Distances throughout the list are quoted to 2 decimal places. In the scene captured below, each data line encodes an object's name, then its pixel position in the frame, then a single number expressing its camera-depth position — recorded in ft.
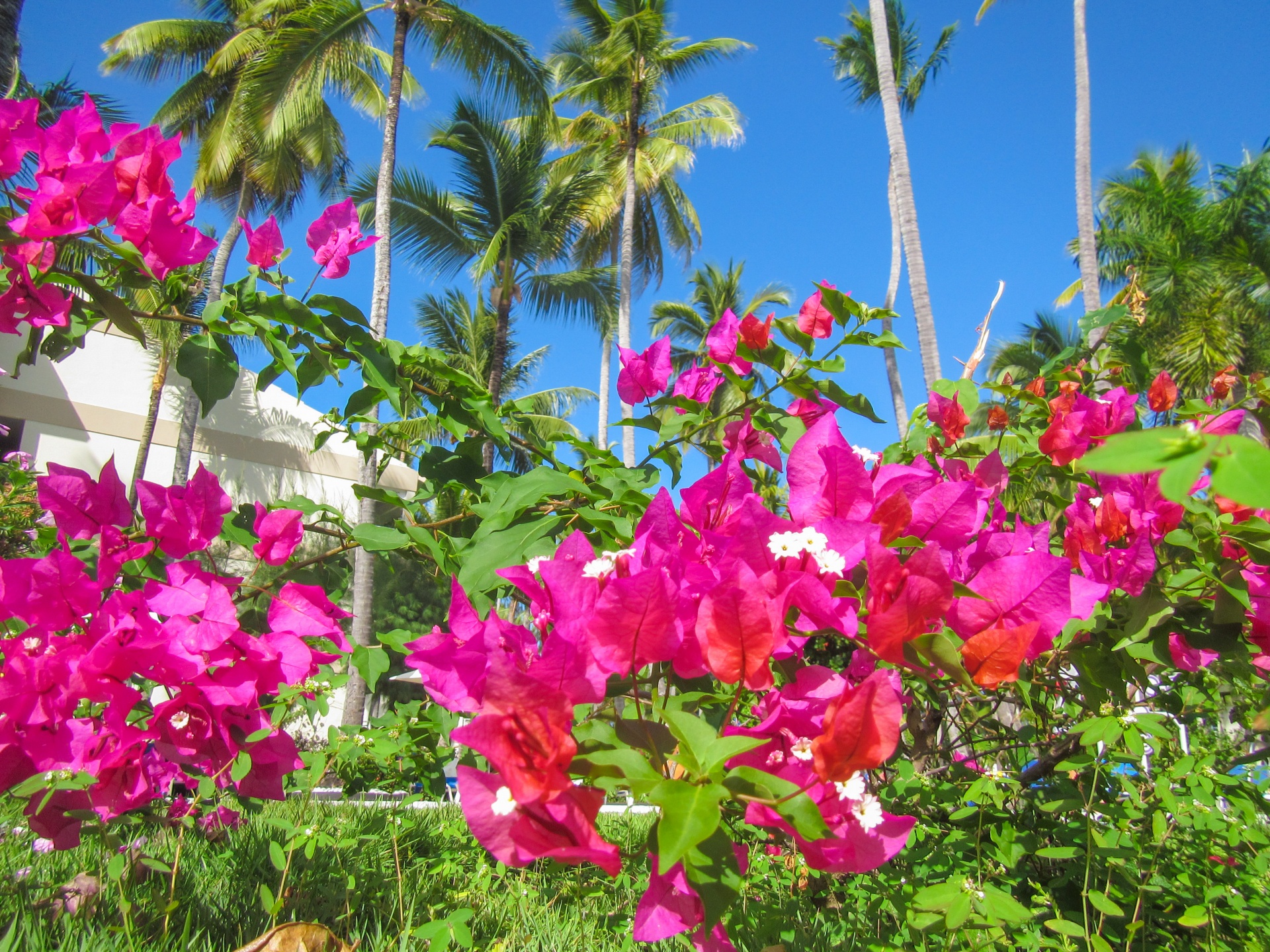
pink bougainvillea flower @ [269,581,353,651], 2.51
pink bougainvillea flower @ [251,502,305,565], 2.87
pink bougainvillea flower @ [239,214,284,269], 2.94
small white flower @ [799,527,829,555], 1.58
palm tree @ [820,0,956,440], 38.22
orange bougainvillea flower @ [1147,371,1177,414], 3.76
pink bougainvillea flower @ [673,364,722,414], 3.60
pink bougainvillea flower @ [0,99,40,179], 2.57
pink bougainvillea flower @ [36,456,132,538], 2.63
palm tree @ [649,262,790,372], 55.21
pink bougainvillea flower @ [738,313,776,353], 3.04
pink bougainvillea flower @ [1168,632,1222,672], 2.40
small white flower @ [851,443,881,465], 2.46
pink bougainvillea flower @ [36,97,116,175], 2.57
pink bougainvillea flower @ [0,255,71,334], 2.62
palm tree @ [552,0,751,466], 37.04
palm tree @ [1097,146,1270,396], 30.76
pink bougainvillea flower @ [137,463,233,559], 2.70
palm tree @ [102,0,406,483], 27.27
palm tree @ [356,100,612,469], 33.71
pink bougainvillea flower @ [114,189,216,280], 2.60
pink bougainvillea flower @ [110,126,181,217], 2.65
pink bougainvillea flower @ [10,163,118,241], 2.49
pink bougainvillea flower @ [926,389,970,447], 3.51
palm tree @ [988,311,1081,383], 46.47
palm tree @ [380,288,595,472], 42.88
